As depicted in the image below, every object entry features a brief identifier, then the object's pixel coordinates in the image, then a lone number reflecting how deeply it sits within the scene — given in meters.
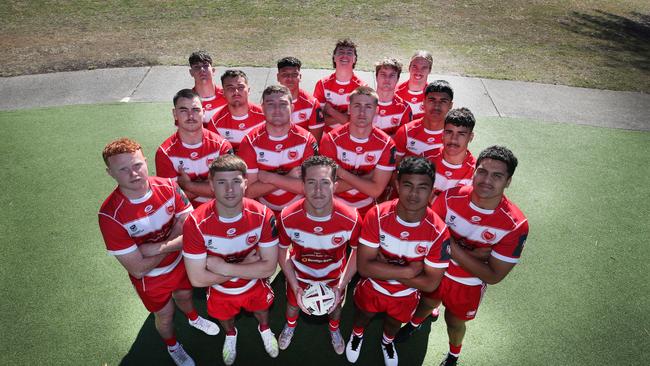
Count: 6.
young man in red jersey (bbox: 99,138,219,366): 3.53
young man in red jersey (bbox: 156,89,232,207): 4.45
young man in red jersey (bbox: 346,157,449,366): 3.48
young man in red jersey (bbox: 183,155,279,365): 3.56
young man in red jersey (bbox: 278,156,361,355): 3.62
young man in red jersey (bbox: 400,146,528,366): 3.58
